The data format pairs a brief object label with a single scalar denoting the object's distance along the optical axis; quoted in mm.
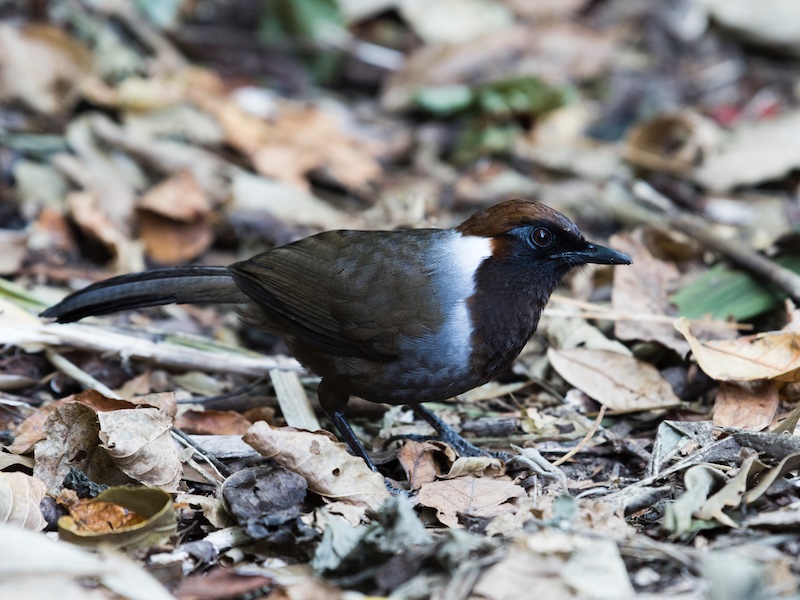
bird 7809
